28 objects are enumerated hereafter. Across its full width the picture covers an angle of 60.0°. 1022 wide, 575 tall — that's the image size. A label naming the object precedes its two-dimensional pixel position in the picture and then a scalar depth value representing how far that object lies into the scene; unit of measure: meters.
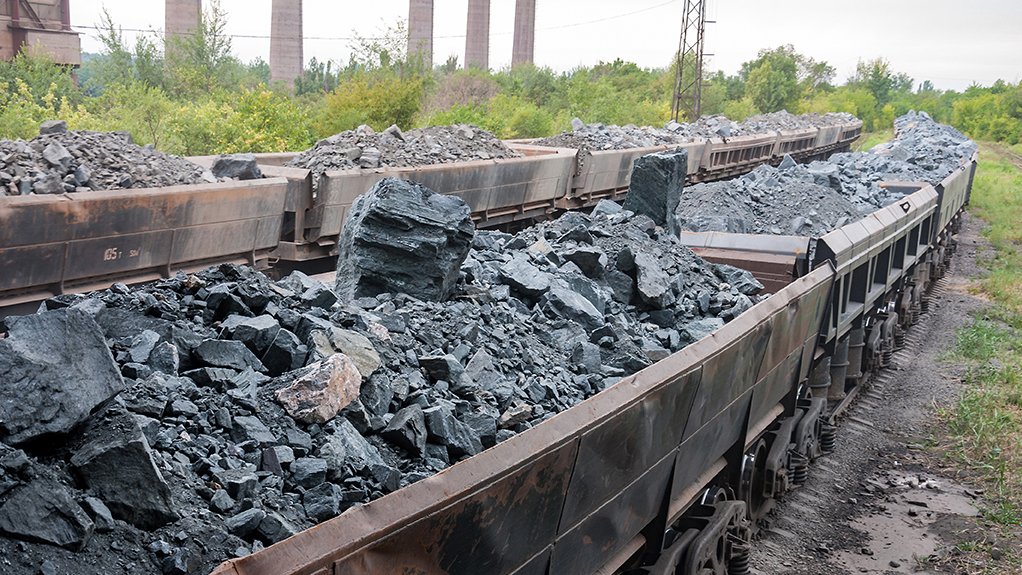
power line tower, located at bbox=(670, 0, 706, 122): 39.16
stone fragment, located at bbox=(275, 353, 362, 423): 3.05
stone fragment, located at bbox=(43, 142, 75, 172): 8.02
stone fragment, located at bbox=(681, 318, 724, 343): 5.37
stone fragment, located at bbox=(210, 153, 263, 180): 9.61
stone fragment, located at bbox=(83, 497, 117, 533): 2.23
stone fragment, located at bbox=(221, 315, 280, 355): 3.38
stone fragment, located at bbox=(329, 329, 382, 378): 3.43
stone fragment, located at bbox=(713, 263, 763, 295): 6.50
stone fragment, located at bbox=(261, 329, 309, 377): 3.35
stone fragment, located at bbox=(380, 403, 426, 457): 3.18
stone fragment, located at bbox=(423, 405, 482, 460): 3.28
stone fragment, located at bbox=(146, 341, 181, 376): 3.02
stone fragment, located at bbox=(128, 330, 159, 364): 3.02
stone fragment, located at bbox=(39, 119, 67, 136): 9.22
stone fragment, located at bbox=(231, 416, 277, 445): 2.87
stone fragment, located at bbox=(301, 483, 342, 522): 2.67
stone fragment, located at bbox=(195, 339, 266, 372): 3.18
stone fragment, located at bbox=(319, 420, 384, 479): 2.89
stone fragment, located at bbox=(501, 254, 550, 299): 5.09
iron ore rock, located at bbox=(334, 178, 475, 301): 4.53
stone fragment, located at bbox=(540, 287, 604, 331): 4.93
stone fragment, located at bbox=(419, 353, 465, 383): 3.72
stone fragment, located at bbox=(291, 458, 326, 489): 2.78
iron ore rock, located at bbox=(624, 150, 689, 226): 7.21
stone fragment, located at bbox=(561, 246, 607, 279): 5.70
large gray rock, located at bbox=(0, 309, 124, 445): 2.28
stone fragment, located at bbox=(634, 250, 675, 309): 5.62
